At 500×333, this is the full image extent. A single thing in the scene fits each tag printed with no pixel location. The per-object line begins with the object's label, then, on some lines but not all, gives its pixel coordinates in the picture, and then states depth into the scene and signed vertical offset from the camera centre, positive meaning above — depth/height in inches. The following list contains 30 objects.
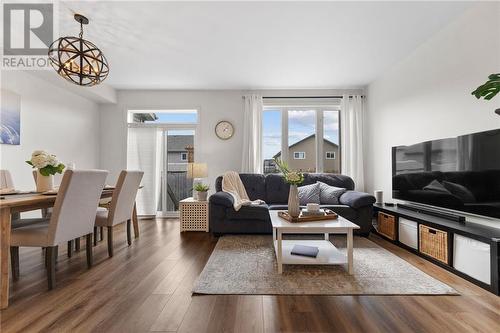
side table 157.1 -28.6
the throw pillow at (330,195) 156.6 -16.0
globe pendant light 89.7 +38.2
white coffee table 92.2 -25.3
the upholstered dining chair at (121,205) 112.0 -16.9
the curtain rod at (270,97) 197.3 +55.4
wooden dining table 70.5 -18.2
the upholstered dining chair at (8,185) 97.8 -7.1
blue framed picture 122.7 +24.6
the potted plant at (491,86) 62.8 +20.4
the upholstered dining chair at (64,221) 81.0 -17.8
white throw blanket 151.6 -11.8
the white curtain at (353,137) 190.2 +24.2
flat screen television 87.7 -1.7
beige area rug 79.5 -37.7
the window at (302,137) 201.8 +25.2
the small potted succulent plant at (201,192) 162.4 -14.9
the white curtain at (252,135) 192.4 +25.7
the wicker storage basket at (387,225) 129.1 -29.8
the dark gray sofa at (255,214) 141.0 -25.2
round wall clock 198.4 +30.1
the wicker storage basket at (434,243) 96.2 -29.3
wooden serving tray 100.5 -19.6
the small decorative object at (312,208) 106.8 -16.3
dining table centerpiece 90.7 +0.1
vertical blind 201.8 +6.0
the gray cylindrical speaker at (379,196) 156.9 -16.9
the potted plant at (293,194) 107.2 -10.6
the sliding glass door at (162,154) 202.8 +11.8
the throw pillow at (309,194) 157.7 -15.7
